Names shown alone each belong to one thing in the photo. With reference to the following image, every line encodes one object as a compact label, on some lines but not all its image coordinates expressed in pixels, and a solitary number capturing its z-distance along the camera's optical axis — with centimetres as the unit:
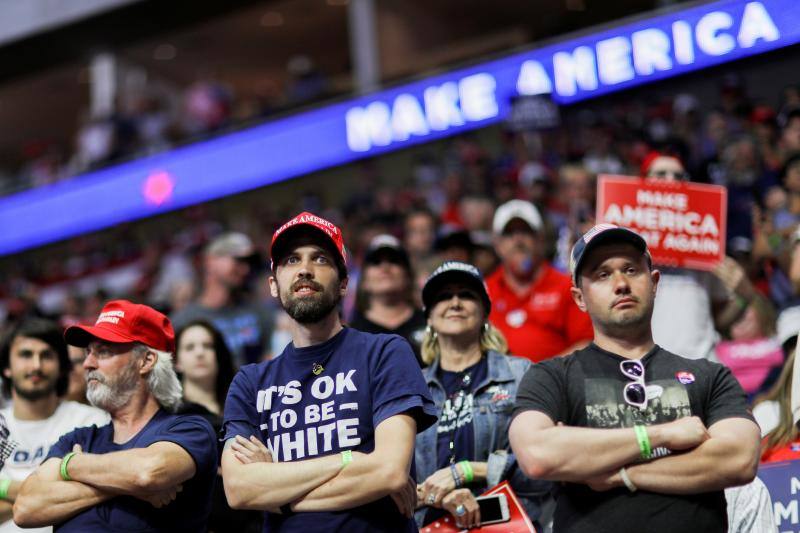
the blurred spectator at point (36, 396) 951
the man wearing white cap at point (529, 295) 1054
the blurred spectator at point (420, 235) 1489
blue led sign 1808
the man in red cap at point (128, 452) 745
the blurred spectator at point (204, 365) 1059
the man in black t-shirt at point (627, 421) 616
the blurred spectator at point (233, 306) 1325
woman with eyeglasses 788
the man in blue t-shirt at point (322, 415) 659
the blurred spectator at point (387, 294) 1076
